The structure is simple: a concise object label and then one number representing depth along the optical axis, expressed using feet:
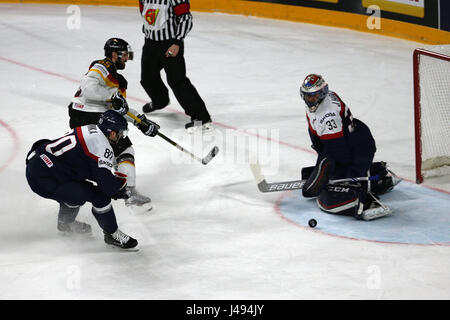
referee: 47.80
